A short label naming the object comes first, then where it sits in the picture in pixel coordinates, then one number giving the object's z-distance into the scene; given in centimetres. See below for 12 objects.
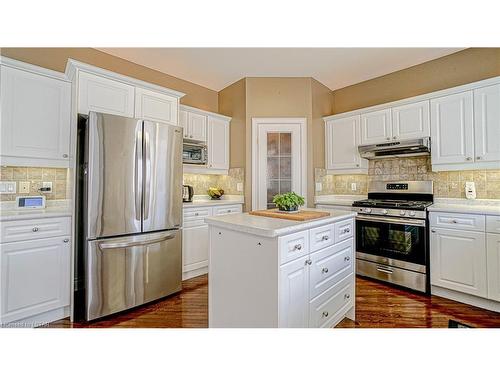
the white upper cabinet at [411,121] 300
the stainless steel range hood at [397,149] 297
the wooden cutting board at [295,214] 173
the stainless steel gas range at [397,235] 273
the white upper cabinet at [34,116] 208
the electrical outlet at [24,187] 237
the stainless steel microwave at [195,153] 347
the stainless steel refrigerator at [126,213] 213
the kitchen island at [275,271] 147
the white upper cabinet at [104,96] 224
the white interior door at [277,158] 379
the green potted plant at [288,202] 204
